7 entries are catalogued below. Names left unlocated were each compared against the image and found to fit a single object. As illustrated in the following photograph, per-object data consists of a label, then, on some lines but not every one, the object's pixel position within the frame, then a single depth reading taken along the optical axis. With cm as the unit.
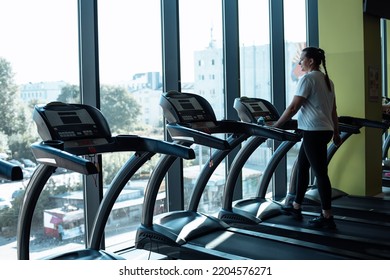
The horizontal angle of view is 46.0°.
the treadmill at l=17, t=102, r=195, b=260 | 238
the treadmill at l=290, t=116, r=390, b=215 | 477
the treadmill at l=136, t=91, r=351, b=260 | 334
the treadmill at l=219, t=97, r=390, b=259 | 362
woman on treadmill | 387
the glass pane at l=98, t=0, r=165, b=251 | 379
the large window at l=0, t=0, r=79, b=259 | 314
